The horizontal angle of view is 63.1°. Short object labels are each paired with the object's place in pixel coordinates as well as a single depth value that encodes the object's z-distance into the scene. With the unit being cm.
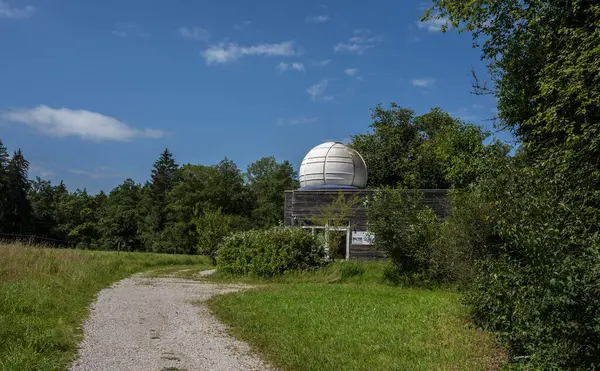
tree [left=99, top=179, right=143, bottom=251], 6369
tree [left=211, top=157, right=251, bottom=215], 5234
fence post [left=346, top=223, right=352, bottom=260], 2522
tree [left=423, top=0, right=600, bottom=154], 685
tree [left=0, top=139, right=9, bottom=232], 5497
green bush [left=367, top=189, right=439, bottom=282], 1639
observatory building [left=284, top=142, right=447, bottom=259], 2514
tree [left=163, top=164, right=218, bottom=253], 5141
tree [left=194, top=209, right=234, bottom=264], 2920
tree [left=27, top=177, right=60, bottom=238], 6504
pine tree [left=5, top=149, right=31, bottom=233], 5612
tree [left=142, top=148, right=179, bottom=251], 5747
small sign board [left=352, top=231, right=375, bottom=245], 2519
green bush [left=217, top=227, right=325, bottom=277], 1989
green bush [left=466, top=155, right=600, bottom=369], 530
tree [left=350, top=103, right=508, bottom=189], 3734
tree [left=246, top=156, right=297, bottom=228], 5450
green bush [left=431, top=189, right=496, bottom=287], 1345
